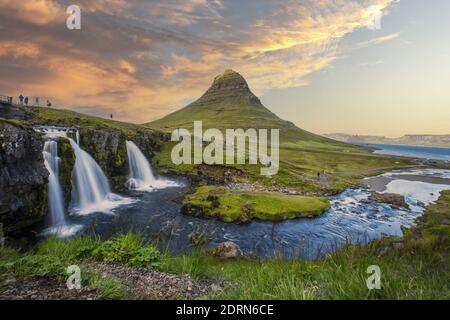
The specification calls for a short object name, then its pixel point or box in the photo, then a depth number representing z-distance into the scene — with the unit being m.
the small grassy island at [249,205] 33.84
